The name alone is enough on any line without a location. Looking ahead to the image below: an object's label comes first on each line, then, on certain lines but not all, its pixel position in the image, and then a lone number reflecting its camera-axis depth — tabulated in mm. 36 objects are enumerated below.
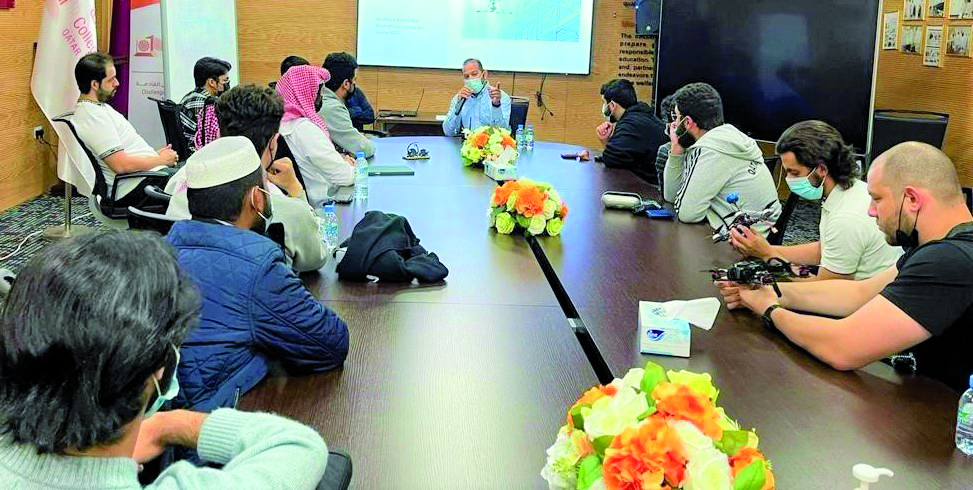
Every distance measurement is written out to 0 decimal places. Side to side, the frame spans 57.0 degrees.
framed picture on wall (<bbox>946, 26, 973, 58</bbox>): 5738
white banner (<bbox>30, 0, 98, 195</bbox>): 5789
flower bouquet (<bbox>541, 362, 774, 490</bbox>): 1233
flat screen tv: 6430
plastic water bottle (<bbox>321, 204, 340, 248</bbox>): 3040
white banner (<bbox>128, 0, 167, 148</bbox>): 7074
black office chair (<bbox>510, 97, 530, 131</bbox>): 6973
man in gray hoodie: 3695
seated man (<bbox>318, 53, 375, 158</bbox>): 5346
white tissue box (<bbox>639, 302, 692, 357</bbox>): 2076
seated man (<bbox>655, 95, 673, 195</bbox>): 4703
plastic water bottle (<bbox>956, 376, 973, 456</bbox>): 1643
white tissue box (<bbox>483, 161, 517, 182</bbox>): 4641
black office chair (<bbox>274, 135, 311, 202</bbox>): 4312
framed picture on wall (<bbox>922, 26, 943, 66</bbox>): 6102
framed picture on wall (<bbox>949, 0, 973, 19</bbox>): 5613
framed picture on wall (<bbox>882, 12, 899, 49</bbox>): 6750
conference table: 1606
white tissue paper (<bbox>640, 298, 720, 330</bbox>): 2197
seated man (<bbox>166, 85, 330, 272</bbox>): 2564
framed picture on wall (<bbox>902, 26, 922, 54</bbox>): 6383
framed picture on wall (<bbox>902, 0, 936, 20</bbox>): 6242
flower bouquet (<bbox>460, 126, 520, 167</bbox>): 4949
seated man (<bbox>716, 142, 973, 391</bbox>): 1981
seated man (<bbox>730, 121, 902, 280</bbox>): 2869
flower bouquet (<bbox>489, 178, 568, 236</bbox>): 3236
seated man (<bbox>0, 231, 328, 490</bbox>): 982
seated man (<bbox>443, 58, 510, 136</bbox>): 6434
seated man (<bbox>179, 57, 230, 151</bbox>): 5570
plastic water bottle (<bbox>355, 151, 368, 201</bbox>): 3951
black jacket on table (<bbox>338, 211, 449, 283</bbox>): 2631
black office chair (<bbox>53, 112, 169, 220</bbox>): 4406
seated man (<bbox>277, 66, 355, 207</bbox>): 4305
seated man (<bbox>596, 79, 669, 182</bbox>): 5332
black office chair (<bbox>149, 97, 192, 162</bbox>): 5258
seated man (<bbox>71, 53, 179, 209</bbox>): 4445
